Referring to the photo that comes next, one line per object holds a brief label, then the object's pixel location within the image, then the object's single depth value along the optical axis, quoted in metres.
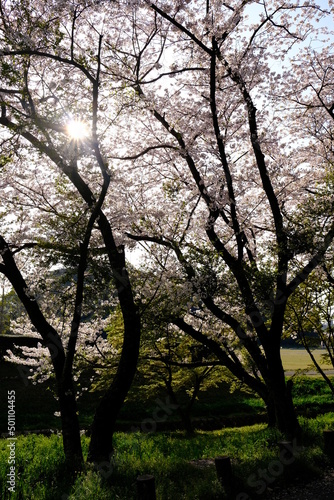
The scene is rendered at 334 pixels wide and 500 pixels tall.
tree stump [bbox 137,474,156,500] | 4.80
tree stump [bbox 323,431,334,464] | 7.39
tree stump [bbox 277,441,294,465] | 6.77
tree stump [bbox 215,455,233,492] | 5.71
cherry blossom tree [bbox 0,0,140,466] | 6.45
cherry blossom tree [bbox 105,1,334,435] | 8.73
